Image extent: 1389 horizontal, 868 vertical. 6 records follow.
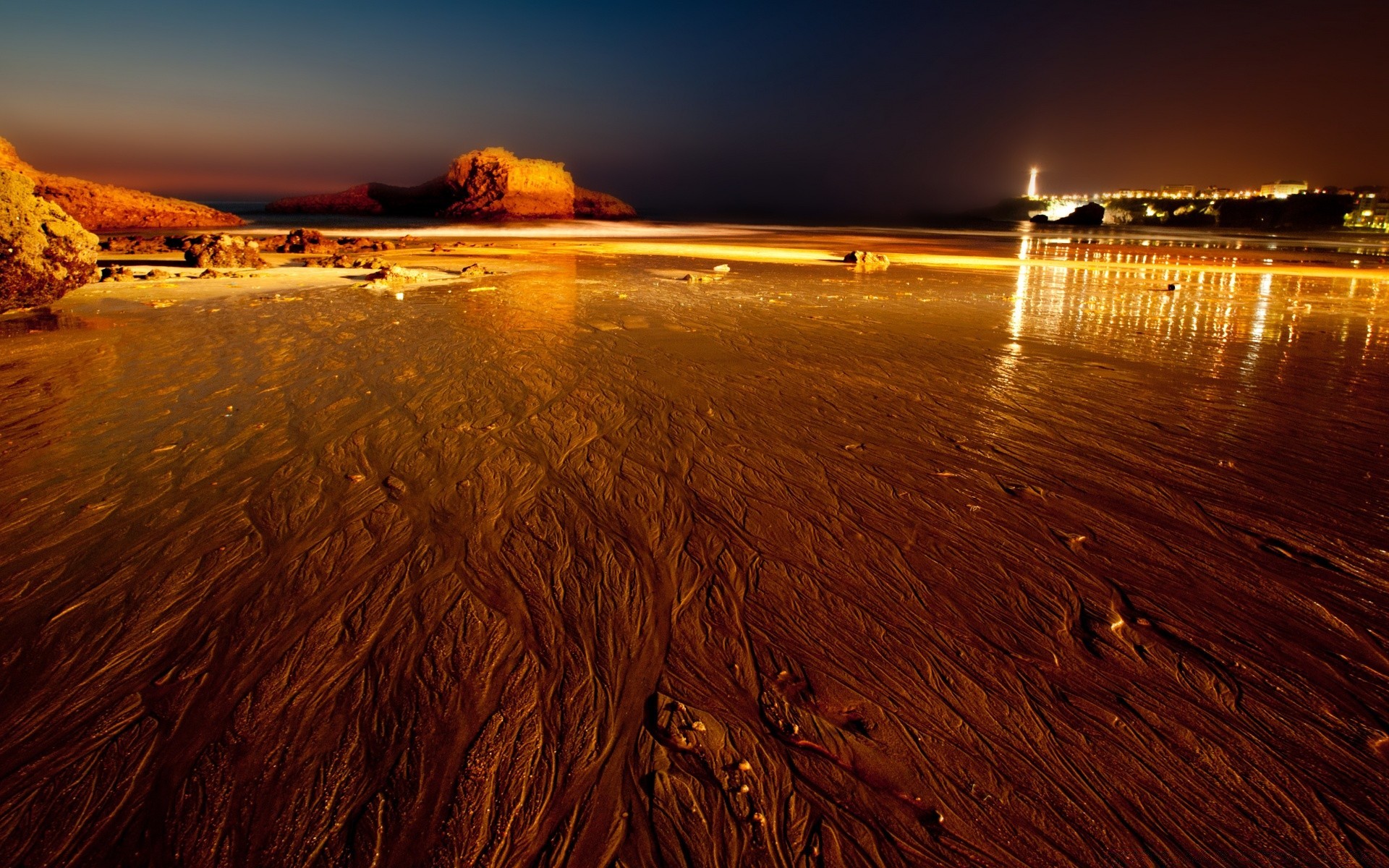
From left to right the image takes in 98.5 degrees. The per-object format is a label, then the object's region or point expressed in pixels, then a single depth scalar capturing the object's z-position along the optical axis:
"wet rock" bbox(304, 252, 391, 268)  12.94
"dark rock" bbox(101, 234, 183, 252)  15.89
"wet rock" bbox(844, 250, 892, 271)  15.33
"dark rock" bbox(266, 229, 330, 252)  16.06
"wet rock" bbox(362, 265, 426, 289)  10.27
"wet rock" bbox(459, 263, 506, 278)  12.30
